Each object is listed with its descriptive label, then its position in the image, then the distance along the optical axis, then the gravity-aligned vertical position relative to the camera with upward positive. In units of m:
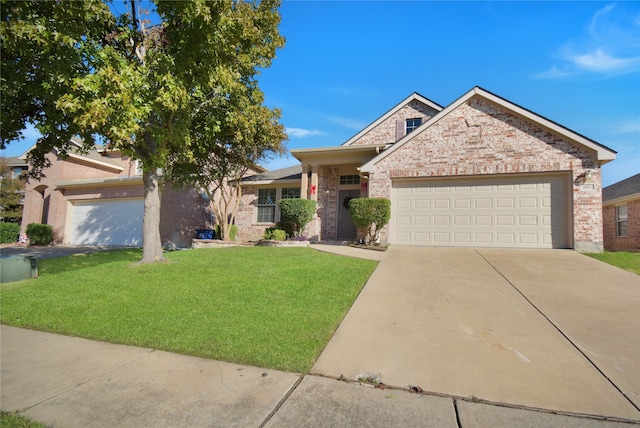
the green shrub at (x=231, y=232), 15.78 -0.31
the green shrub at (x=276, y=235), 13.34 -0.32
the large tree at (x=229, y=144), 10.00 +3.15
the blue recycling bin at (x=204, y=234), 15.91 -0.43
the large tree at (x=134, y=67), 5.94 +3.38
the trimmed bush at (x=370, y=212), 11.35 +0.64
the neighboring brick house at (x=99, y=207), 16.39 +0.86
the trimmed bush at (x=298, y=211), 13.39 +0.73
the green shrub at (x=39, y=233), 18.00 -0.70
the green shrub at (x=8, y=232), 20.17 -0.77
